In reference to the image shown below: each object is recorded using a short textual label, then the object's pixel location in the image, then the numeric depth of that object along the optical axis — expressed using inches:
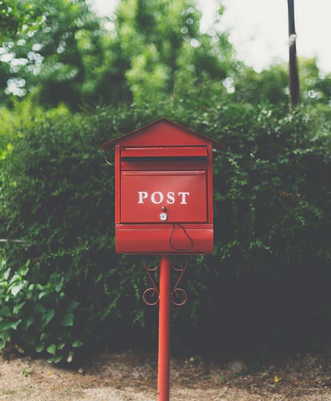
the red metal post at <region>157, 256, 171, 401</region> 97.3
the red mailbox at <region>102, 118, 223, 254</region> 96.7
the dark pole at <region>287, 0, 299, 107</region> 177.2
